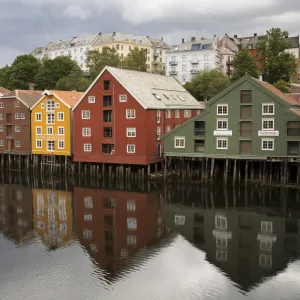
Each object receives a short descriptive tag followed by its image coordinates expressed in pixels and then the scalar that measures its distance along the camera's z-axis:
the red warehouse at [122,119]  46.12
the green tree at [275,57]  75.00
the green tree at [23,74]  87.62
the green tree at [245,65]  73.50
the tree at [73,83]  75.30
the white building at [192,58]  85.94
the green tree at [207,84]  69.62
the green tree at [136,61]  81.12
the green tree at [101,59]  80.12
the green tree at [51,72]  84.81
